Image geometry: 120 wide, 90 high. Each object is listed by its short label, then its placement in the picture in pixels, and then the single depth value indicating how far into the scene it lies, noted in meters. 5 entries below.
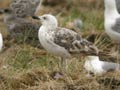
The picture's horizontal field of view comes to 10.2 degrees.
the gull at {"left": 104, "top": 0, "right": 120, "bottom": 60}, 10.64
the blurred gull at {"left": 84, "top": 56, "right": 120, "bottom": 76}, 9.63
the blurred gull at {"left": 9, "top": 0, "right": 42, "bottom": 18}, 12.74
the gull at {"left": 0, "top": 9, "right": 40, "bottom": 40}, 11.66
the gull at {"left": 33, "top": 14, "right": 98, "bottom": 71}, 9.38
